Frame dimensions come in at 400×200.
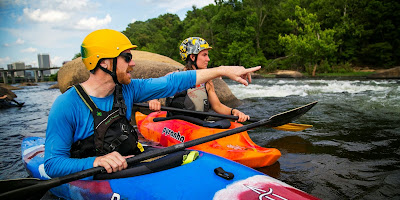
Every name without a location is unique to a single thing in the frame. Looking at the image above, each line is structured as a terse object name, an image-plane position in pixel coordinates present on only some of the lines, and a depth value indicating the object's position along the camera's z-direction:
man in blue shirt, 1.86
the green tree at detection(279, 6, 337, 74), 28.20
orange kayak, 3.30
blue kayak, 1.79
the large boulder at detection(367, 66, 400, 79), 21.37
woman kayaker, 4.01
